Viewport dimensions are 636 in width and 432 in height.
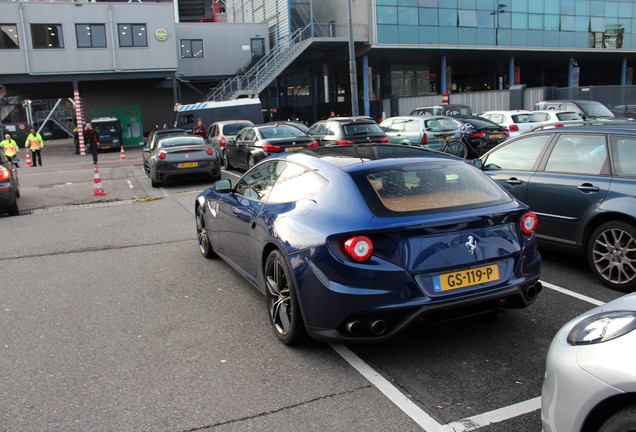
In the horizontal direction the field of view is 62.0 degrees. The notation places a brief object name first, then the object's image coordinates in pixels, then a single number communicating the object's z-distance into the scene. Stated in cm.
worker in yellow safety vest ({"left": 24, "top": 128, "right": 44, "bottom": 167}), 2403
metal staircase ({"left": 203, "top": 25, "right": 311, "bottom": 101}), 3475
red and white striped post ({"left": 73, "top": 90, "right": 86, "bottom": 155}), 3187
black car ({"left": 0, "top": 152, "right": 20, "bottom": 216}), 1070
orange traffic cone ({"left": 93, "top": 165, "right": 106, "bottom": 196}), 1372
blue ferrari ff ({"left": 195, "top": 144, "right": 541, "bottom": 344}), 349
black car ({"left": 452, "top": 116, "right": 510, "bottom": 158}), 1811
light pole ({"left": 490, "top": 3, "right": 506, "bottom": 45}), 3812
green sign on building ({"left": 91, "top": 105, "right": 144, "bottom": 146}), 3956
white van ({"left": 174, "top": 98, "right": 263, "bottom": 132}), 2725
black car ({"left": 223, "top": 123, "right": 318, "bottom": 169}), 1491
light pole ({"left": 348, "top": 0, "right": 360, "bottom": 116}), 2355
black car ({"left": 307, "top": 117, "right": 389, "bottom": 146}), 1511
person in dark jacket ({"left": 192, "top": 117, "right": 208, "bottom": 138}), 2439
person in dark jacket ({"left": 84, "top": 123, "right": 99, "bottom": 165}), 2303
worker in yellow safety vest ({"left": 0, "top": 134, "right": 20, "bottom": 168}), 2225
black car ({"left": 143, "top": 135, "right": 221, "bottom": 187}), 1433
